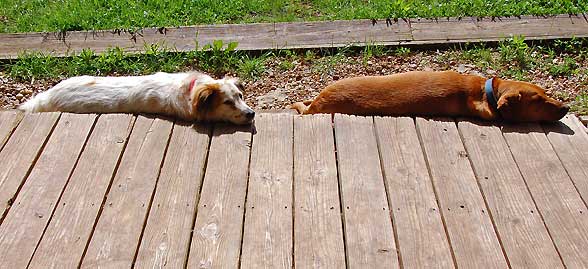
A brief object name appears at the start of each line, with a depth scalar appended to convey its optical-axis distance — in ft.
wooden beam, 20.95
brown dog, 14.65
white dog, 14.62
